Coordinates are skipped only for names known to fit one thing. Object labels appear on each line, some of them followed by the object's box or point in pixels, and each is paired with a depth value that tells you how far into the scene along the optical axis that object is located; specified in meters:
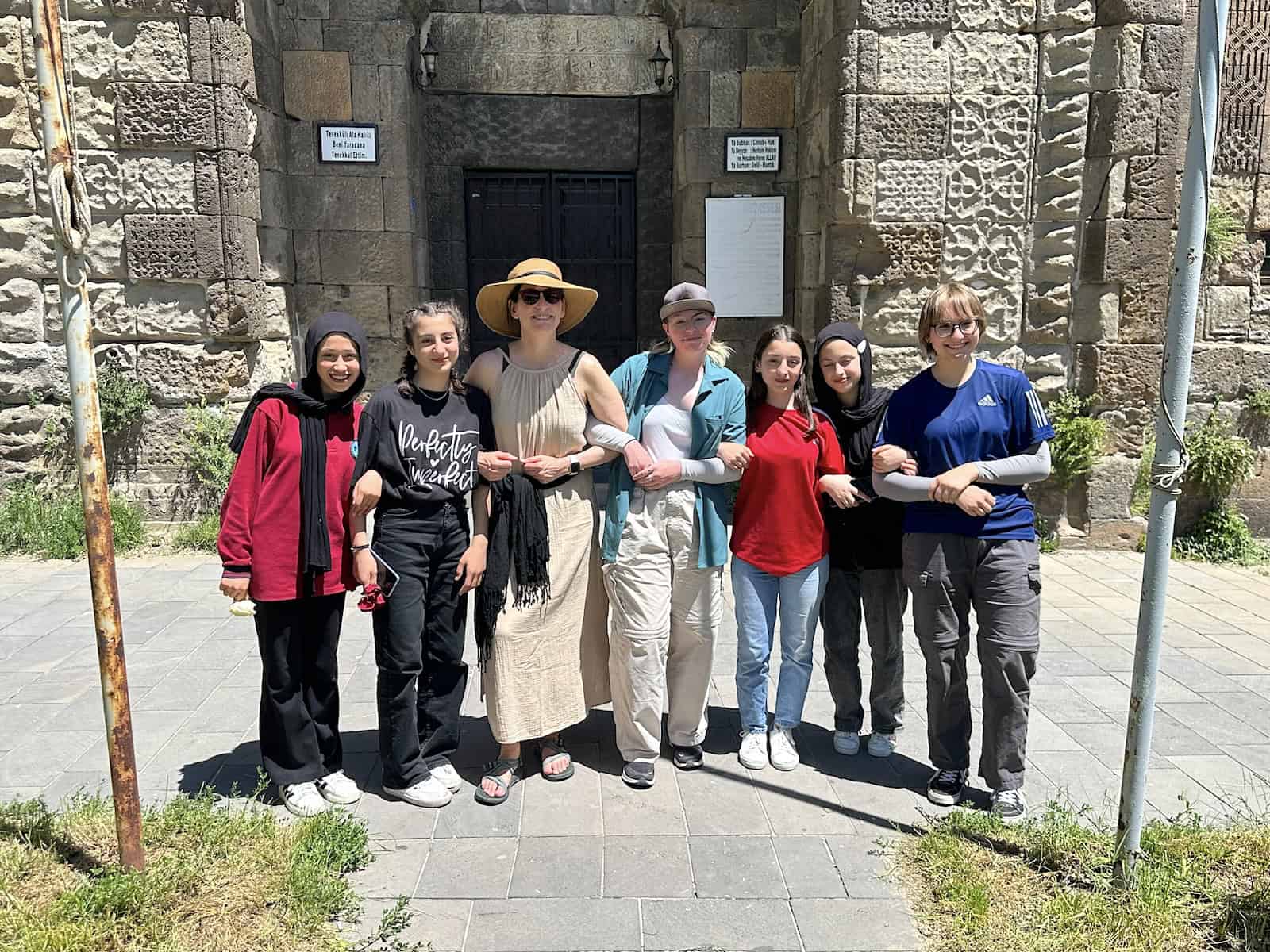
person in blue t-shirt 3.12
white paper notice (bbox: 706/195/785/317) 7.57
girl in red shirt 3.49
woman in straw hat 3.35
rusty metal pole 2.42
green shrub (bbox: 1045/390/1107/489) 6.81
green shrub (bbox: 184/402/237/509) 6.79
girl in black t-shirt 3.20
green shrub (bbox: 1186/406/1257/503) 7.09
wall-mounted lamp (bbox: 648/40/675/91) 7.86
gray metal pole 2.42
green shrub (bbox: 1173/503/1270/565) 7.07
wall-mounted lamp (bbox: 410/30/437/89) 7.55
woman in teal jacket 3.40
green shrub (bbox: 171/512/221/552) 6.66
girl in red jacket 3.12
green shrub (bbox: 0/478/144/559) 6.47
